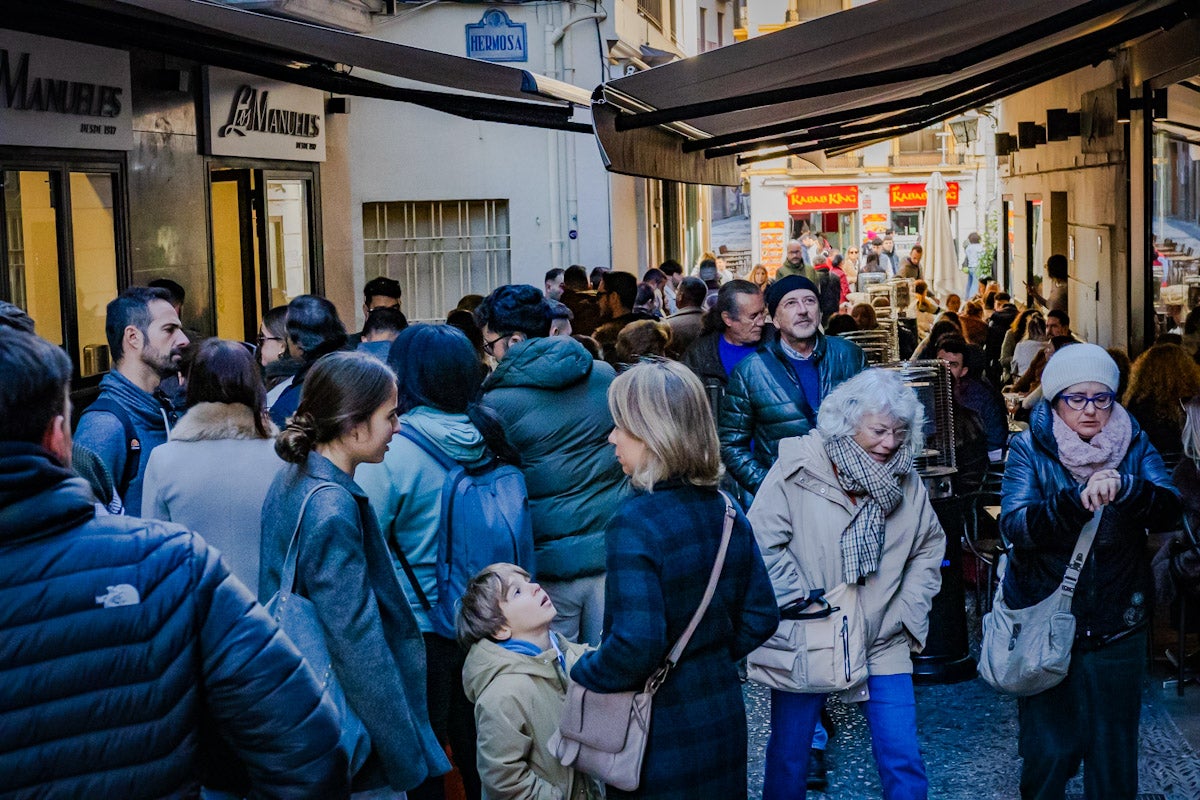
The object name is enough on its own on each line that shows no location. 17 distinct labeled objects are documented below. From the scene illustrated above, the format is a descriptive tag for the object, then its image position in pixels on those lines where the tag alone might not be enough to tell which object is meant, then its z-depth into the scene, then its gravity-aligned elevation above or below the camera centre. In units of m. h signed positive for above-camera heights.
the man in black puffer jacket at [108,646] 2.50 -0.57
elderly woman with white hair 5.22 -1.01
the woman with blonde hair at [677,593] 4.02 -0.81
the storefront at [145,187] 9.09 +0.76
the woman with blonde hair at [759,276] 18.70 +0.02
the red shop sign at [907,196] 54.28 +2.66
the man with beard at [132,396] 5.22 -0.35
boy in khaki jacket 4.37 -1.13
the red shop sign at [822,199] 52.25 +2.58
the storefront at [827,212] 52.59 +2.17
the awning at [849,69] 7.79 +1.20
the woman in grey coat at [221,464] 4.73 -0.51
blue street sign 16.91 +2.66
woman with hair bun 3.87 -0.68
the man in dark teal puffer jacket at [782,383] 6.75 -0.46
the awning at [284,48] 7.66 +1.31
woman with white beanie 5.05 -0.92
